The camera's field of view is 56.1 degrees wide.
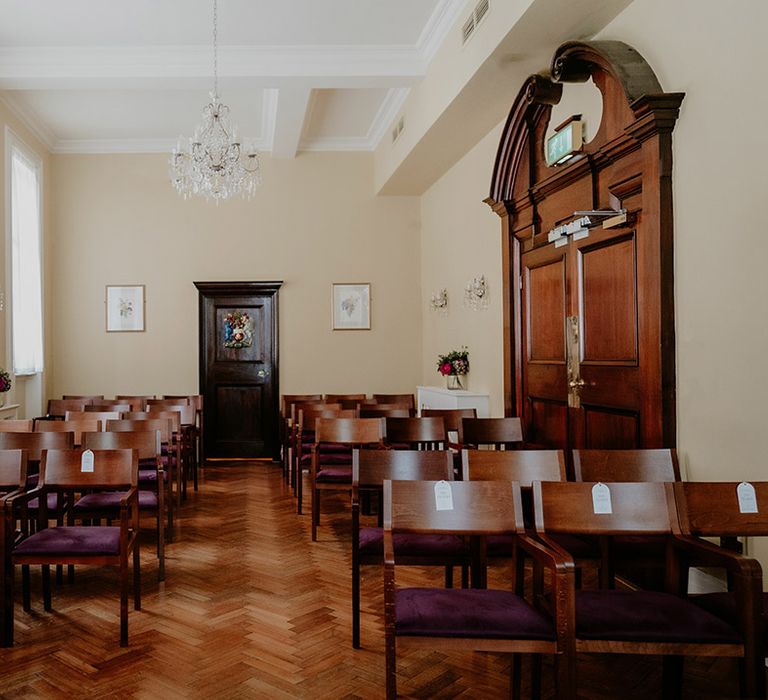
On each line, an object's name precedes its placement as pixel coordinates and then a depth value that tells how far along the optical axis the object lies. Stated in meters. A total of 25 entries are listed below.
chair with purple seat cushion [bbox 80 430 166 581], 4.25
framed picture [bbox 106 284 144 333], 9.76
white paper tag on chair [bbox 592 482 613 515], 2.71
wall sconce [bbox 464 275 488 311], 7.17
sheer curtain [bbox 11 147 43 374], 8.26
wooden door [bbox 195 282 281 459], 9.85
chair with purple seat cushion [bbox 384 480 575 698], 2.35
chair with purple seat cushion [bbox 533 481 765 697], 2.30
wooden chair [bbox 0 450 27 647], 3.33
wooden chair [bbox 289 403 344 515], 6.16
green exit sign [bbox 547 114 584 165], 4.87
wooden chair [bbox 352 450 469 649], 3.29
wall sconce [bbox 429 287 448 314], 8.83
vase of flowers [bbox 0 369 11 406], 6.77
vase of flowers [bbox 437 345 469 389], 7.75
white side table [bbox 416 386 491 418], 7.10
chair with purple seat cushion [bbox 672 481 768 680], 2.56
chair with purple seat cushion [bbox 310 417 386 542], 5.27
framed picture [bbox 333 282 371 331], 10.07
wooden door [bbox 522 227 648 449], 4.29
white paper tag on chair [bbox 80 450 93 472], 3.69
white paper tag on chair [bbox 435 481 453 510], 2.76
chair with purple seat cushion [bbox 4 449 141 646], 3.41
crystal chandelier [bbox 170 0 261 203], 6.21
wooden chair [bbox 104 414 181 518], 5.39
